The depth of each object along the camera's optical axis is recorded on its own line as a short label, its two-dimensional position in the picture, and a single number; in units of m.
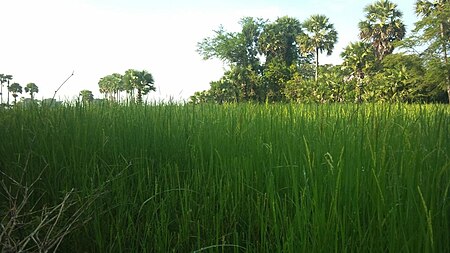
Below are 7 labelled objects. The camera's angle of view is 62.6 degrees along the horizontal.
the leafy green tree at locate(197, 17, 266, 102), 45.19
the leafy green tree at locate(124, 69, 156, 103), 38.22
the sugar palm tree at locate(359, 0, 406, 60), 36.00
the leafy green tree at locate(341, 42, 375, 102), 33.84
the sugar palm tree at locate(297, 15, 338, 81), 40.56
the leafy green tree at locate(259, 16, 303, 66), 45.69
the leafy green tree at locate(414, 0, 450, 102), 29.62
